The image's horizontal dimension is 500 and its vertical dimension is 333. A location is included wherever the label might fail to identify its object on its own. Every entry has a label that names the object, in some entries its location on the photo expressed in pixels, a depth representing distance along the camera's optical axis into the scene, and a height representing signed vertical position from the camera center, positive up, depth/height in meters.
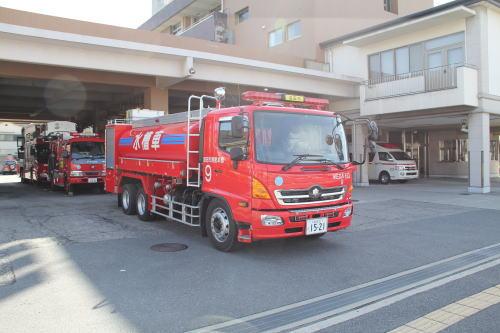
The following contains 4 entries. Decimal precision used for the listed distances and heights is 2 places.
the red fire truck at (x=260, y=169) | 6.75 -0.14
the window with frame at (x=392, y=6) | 32.34 +11.53
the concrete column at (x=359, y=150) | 22.14 +0.47
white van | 23.08 -0.40
